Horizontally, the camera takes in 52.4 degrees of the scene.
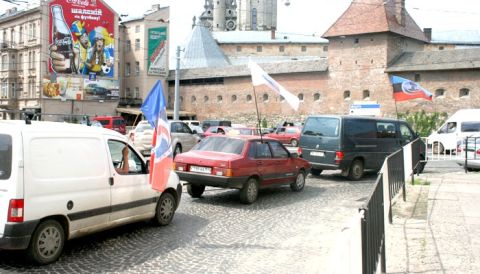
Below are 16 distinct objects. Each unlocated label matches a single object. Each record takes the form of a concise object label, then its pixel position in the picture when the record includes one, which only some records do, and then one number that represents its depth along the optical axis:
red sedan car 9.90
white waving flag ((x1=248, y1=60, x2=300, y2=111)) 13.54
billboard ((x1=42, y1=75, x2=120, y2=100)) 50.94
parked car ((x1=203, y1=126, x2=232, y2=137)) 30.44
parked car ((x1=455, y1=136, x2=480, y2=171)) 16.31
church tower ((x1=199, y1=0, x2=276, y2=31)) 113.88
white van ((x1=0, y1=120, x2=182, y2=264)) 5.53
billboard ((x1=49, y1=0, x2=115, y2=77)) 50.97
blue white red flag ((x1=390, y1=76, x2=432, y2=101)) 21.12
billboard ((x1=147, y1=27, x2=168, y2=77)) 60.19
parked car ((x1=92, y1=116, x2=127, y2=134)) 36.38
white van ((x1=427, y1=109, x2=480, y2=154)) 26.42
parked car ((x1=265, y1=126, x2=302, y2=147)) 33.91
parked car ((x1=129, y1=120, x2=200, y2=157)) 21.97
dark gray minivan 14.21
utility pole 33.62
